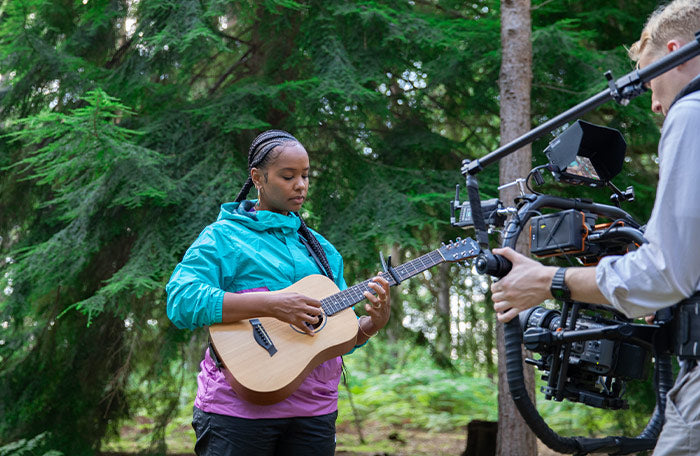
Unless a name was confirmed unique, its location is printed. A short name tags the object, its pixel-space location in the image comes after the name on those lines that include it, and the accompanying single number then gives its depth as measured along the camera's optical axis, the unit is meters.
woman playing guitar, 2.56
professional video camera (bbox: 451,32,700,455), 1.74
